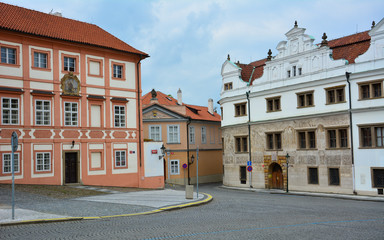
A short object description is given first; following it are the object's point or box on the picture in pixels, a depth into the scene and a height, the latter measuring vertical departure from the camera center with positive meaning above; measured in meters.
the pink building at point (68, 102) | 25.36 +3.09
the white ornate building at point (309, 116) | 30.17 +2.27
